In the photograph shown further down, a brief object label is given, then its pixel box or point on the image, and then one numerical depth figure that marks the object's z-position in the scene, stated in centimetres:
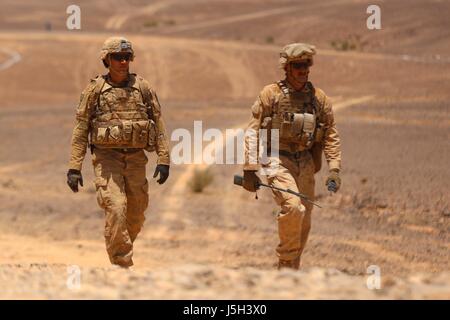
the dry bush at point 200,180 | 2608
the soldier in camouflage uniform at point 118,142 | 1507
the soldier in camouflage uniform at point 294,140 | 1518
